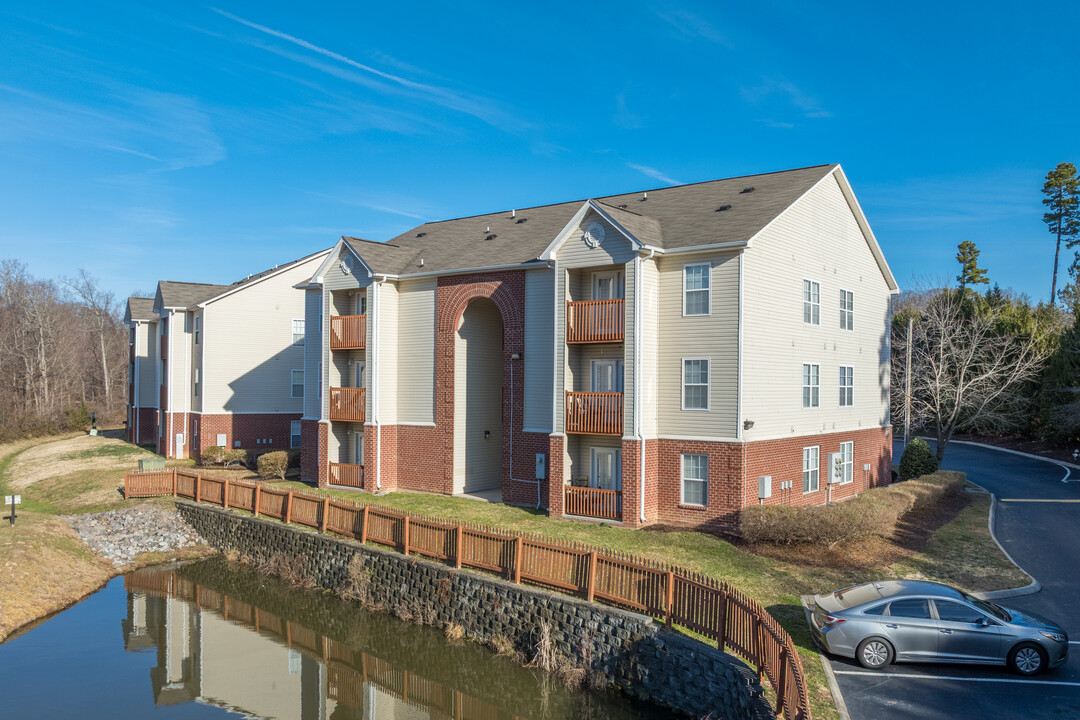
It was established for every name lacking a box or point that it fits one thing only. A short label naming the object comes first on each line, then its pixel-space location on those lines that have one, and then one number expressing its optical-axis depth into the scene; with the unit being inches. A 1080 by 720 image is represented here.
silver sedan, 505.7
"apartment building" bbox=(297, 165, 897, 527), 902.4
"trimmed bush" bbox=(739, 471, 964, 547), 784.3
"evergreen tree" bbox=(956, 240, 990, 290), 2812.5
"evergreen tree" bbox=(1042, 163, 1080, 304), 2839.6
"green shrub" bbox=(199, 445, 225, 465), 1514.5
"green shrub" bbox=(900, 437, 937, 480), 1352.1
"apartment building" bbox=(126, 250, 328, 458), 1611.7
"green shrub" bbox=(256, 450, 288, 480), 1326.3
